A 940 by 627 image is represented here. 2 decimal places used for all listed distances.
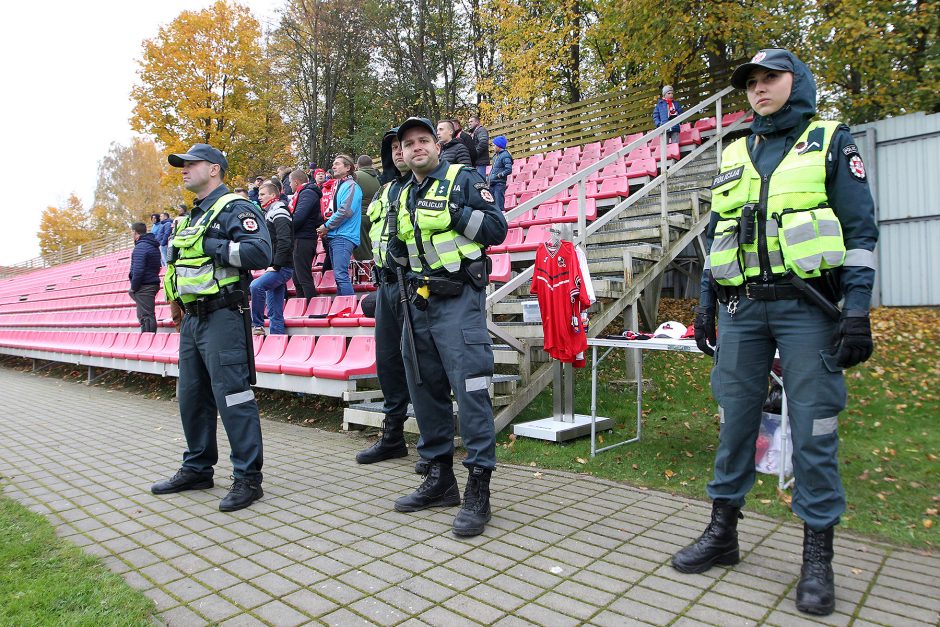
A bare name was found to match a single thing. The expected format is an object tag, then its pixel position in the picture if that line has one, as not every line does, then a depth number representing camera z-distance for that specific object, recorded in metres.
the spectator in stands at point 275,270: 7.66
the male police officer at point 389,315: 3.99
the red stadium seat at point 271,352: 6.82
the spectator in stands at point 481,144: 9.33
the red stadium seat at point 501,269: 6.69
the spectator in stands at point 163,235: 13.50
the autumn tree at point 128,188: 46.78
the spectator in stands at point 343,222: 7.84
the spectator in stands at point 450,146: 7.20
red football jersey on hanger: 5.00
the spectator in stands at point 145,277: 11.03
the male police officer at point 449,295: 3.52
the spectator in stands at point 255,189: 11.41
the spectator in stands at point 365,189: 8.32
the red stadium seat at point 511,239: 7.93
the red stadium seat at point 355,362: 5.82
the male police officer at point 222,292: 3.98
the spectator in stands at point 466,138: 7.95
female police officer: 2.55
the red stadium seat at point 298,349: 6.94
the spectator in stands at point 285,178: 11.18
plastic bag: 4.16
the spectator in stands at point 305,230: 8.08
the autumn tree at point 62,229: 47.94
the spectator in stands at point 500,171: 10.29
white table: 3.98
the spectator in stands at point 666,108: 12.51
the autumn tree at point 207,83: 25.00
